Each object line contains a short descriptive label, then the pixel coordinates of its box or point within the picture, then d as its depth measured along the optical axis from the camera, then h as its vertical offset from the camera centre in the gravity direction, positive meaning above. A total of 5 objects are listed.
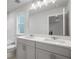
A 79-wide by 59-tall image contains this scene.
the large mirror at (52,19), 1.48 +0.32
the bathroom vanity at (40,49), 0.96 -0.47
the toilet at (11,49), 2.18 -0.82
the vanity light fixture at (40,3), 1.81 +0.91
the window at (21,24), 2.37 +0.22
